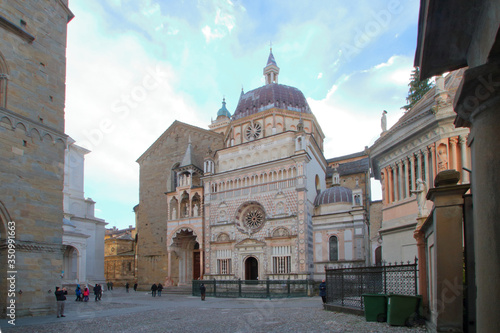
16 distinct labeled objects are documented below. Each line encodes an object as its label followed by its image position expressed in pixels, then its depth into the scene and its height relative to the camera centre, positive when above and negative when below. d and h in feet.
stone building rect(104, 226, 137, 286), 172.55 -18.00
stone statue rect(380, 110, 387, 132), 68.85 +15.88
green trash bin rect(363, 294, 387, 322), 39.24 -8.46
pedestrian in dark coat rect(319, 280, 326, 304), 61.82 -11.05
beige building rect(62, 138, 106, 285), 107.55 -2.38
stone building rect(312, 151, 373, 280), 103.04 -2.78
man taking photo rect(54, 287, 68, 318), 49.02 -9.41
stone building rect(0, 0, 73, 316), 47.50 +8.94
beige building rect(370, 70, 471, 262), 51.24 +8.33
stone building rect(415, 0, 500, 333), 13.37 +3.76
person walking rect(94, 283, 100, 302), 89.21 -15.49
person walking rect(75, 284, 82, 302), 85.31 -15.36
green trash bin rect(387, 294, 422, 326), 34.83 -7.68
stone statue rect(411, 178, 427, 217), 45.43 +2.04
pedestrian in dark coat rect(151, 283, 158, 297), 105.50 -17.72
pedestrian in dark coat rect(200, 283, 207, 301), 86.73 -15.14
